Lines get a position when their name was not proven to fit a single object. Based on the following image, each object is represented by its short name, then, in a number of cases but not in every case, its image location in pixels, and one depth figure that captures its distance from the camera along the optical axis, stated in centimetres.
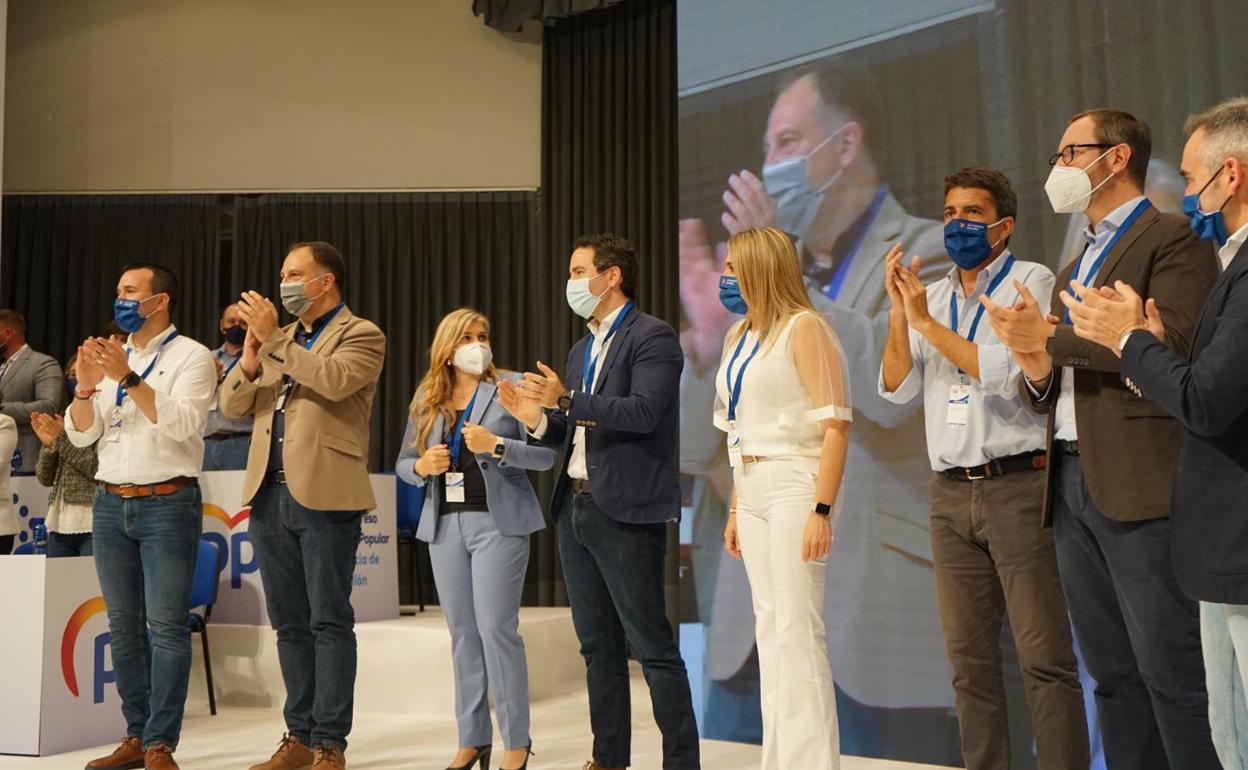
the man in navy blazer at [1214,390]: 196
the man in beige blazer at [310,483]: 376
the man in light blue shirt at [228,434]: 652
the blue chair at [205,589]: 553
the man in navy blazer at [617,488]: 339
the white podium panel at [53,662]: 461
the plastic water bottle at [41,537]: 579
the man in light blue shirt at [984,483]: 276
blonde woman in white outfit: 295
